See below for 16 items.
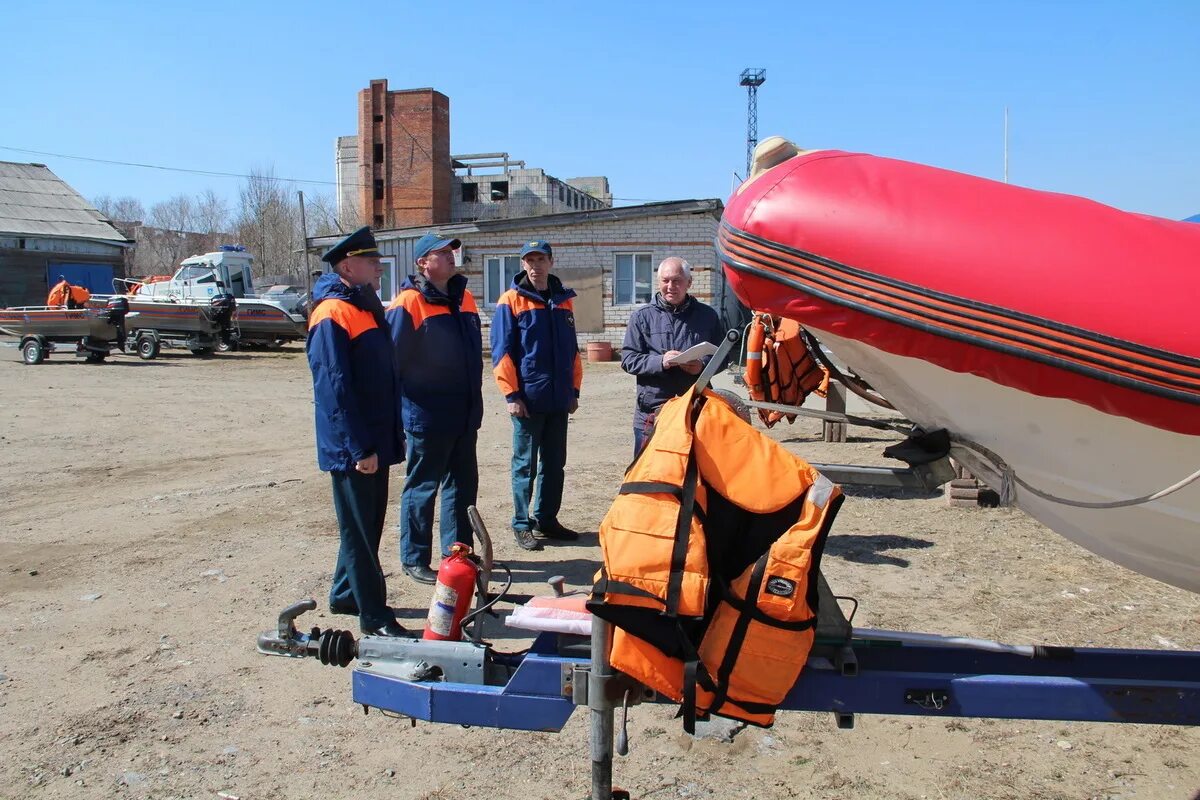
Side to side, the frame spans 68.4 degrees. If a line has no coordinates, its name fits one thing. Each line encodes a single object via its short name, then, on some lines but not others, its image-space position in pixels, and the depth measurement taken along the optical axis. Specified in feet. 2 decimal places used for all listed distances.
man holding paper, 16.28
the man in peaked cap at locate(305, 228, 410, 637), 12.44
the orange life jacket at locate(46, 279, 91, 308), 64.44
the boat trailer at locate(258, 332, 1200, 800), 7.25
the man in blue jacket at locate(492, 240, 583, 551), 17.81
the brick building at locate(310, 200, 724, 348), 71.61
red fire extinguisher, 9.51
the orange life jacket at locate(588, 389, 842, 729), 6.59
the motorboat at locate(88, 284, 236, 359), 69.05
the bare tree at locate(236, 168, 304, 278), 199.00
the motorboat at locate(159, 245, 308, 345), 77.30
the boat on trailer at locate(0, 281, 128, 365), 61.82
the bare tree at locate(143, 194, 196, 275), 215.72
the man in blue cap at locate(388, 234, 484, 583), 15.12
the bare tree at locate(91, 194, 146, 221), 245.24
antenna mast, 163.43
